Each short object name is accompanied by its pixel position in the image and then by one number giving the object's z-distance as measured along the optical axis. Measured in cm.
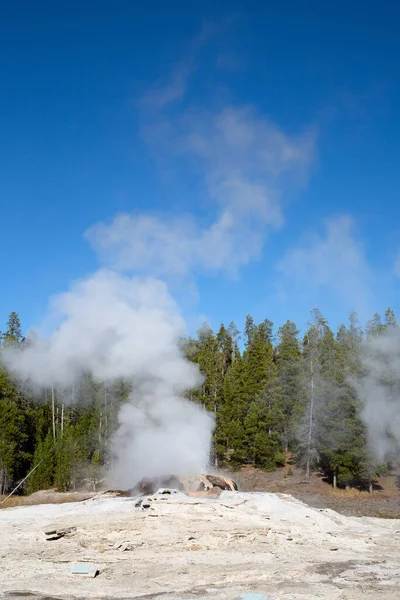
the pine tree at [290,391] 4931
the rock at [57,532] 1820
